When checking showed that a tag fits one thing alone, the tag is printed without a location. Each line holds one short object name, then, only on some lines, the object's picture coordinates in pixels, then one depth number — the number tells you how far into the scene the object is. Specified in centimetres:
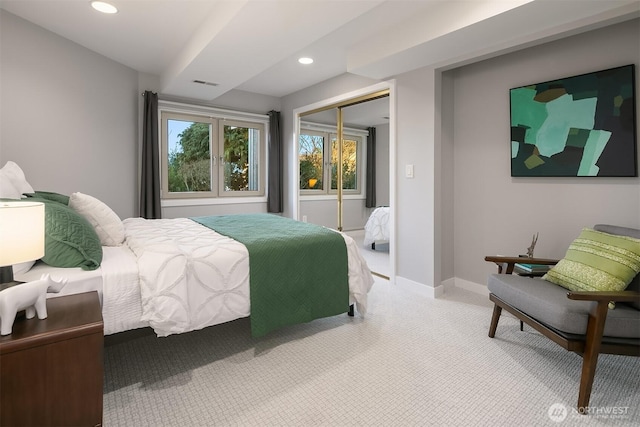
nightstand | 114
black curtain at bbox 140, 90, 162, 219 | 419
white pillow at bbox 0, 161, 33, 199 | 203
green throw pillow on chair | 192
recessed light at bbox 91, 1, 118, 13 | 263
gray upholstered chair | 171
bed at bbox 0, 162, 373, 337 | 174
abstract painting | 244
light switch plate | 357
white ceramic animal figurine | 119
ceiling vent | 389
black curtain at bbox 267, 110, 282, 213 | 534
